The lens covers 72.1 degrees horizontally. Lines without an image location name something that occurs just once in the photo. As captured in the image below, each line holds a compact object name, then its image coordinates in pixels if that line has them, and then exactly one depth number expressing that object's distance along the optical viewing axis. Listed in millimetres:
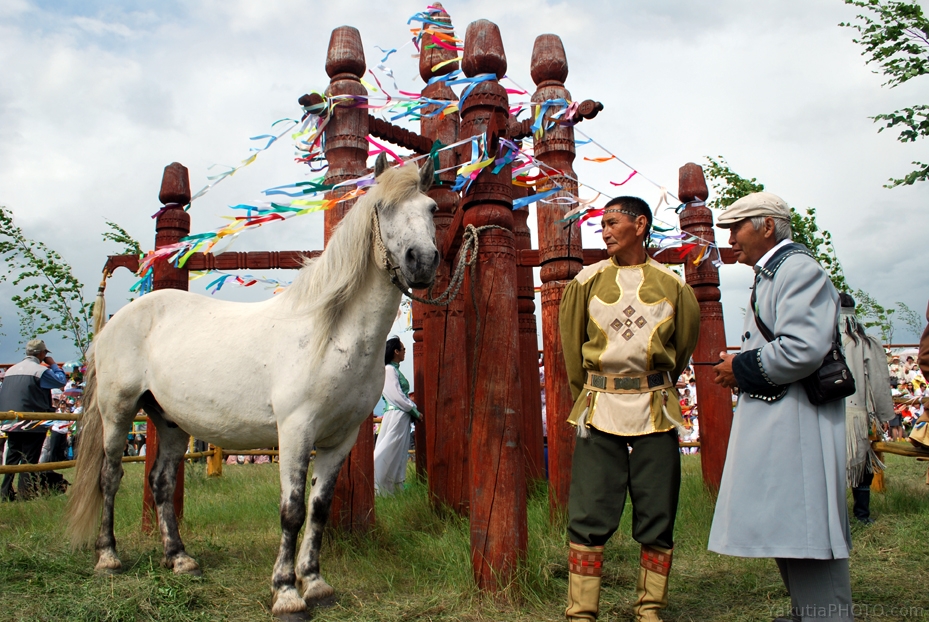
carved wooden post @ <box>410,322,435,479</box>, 6430
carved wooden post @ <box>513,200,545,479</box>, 5746
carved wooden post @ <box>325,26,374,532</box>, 4532
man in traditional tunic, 2896
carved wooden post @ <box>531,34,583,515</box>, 4523
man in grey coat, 2449
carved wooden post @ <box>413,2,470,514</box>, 4773
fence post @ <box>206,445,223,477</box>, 9442
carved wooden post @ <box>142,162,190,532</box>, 4863
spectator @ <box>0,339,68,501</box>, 7680
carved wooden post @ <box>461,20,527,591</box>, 3215
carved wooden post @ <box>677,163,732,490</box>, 5258
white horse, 3242
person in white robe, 7188
